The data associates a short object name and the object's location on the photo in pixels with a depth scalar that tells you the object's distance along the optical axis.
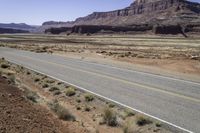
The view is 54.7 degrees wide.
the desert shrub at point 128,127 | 5.30
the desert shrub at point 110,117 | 5.95
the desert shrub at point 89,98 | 7.89
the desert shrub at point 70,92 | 8.61
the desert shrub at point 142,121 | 5.86
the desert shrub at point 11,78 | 9.92
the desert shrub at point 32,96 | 7.31
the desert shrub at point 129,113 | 6.38
